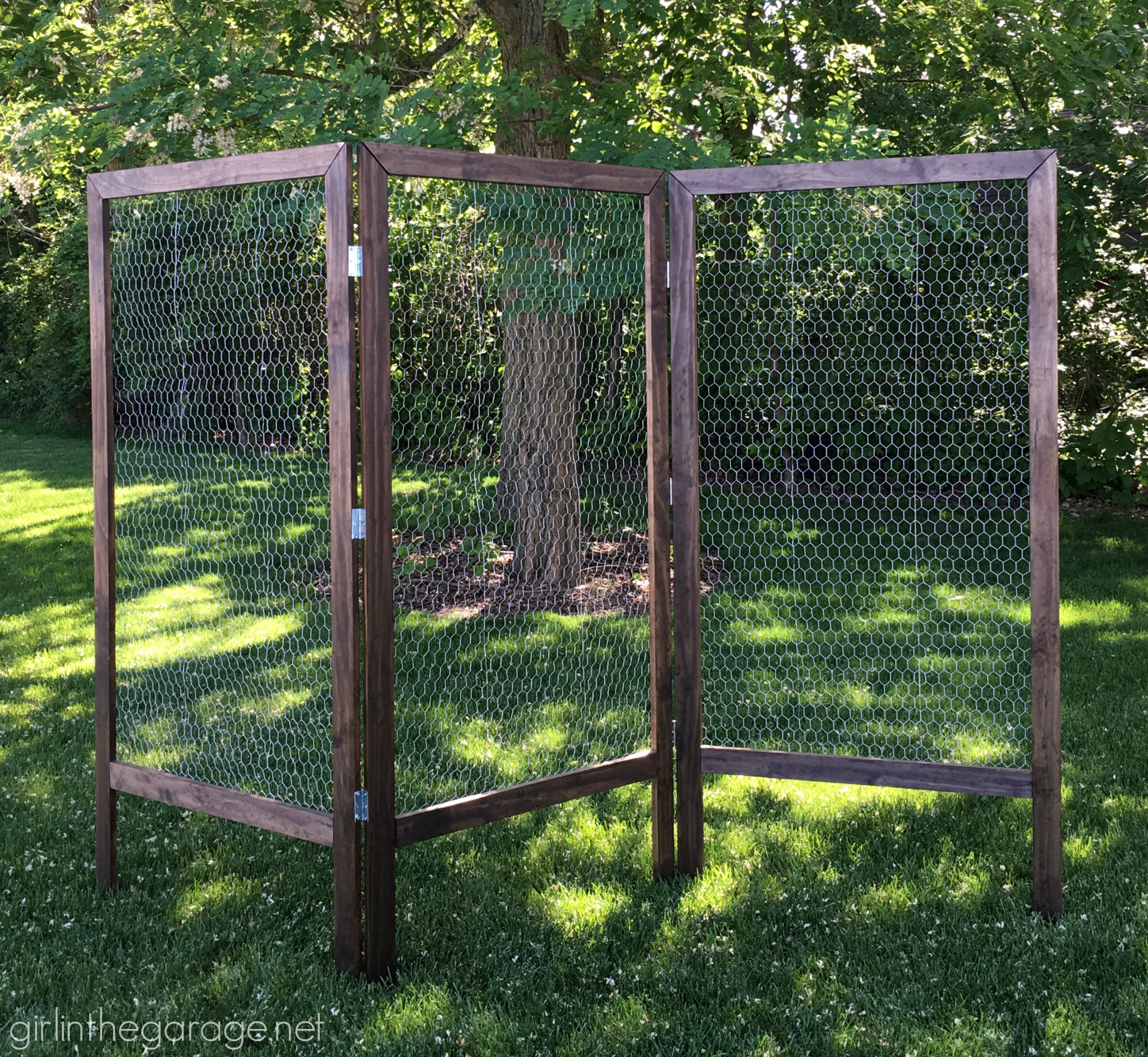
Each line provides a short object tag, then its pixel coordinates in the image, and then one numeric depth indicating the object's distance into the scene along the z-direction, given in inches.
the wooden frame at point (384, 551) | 131.8
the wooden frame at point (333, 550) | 132.3
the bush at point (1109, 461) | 425.7
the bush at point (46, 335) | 742.5
